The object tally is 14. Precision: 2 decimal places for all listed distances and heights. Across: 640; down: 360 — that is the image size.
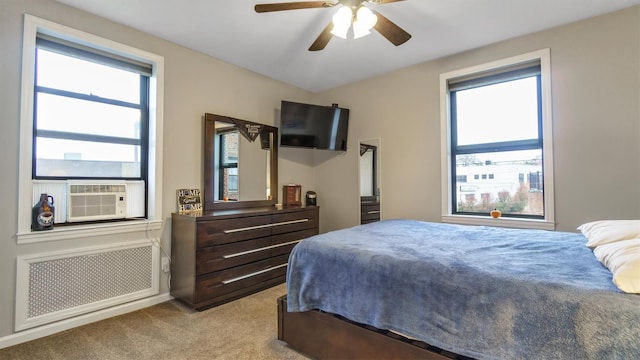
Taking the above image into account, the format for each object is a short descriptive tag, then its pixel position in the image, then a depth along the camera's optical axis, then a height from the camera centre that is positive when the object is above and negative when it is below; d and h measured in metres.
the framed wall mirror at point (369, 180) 3.75 +0.09
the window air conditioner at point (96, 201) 2.34 -0.12
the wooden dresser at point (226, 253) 2.56 -0.66
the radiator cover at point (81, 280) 2.09 -0.76
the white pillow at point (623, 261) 0.99 -0.30
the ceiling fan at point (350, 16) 1.84 +1.14
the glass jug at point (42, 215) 2.14 -0.21
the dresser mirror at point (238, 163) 3.11 +0.28
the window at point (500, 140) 2.73 +0.49
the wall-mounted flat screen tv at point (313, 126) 3.70 +0.82
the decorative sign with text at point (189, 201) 2.88 -0.14
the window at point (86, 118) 2.13 +0.61
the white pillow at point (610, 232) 1.42 -0.24
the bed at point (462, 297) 1.00 -0.47
